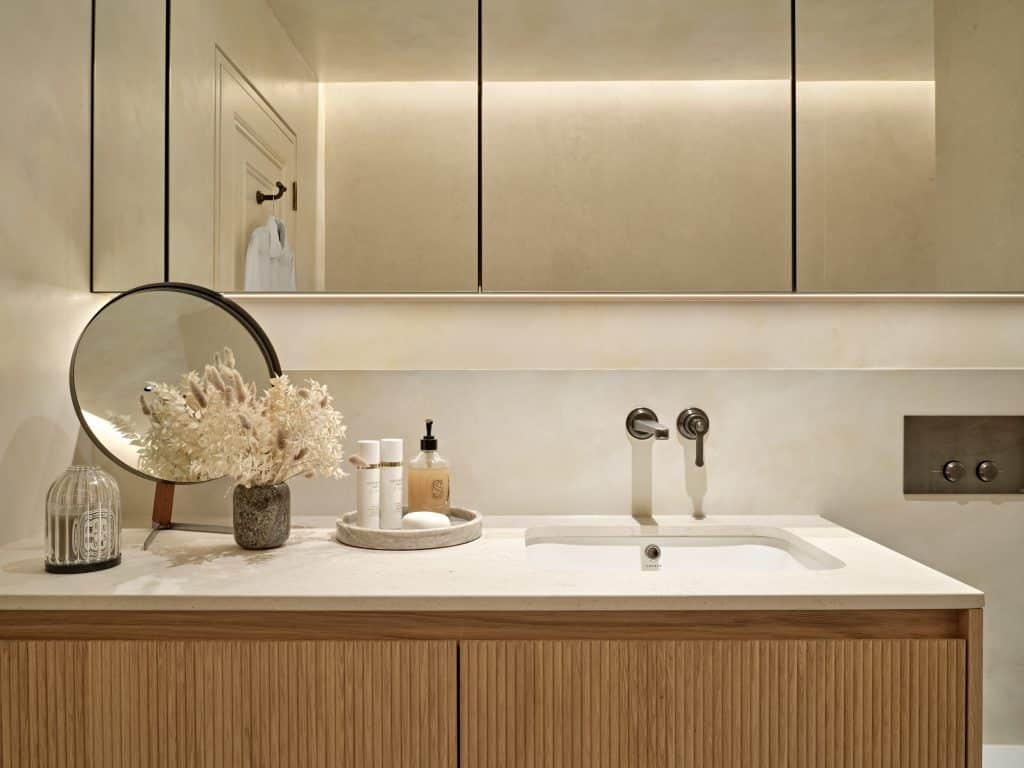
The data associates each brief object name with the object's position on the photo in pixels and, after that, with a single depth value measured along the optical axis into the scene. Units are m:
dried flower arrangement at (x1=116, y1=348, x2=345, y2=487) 1.04
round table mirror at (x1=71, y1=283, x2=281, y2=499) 1.23
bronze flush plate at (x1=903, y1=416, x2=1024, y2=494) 1.39
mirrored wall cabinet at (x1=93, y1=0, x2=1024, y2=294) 1.35
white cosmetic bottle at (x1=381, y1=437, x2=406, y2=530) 1.17
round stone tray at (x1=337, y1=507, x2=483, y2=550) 1.11
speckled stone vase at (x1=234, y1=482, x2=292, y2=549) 1.10
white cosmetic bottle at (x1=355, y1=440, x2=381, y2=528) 1.17
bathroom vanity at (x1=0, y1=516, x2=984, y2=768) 0.89
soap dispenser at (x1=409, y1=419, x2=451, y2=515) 1.23
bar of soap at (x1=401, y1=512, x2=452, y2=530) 1.14
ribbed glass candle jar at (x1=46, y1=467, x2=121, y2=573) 0.99
